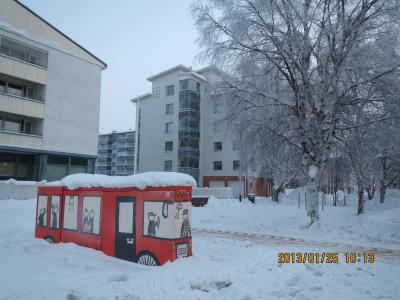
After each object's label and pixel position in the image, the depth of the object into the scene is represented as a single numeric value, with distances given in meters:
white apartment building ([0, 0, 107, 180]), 29.06
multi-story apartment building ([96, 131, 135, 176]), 100.31
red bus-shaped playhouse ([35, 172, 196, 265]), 8.53
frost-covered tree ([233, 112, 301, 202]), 16.80
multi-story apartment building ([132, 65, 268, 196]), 53.16
